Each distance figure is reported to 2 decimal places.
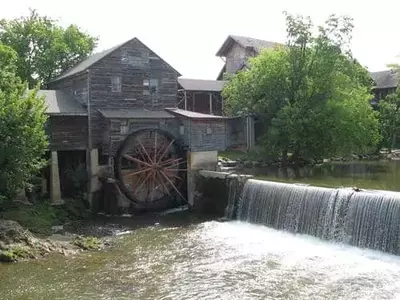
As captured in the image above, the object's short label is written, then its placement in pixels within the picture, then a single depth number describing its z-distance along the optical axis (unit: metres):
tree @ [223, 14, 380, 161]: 29.36
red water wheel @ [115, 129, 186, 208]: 21.61
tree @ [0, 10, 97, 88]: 33.12
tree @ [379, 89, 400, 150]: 37.59
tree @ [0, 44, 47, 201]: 16.22
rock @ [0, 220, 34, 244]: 14.56
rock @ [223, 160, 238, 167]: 30.62
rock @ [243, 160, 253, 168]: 31.22
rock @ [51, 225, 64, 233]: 17.50
